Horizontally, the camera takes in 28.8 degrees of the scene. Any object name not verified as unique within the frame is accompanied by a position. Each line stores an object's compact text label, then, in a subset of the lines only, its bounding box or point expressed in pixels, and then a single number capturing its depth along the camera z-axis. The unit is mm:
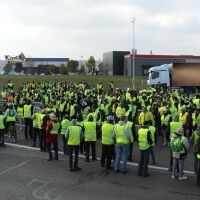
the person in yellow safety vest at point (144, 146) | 11914
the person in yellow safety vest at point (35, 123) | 16047
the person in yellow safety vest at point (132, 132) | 12977
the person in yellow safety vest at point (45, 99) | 23681
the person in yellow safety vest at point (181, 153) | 11398
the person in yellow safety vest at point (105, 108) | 19334
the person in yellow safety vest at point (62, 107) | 20391
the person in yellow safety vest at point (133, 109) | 18367
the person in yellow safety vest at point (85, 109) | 17228
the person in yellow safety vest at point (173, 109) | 18014
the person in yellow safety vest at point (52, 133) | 13891
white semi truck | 40688
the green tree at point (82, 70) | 89612
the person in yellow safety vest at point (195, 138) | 11578
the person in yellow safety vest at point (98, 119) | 16170
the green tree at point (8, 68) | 95375
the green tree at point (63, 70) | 86800
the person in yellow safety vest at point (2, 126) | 16156
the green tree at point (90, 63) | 88688
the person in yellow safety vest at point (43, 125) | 15166
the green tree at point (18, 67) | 96431
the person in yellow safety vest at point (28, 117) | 17812
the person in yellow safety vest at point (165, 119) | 15492
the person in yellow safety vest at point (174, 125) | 13070
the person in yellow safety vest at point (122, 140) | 12297
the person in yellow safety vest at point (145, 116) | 15855
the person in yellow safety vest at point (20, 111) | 18586
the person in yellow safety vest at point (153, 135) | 12156
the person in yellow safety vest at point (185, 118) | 16234
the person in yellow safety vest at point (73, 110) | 19325
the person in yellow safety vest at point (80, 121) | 14158
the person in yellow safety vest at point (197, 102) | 19875
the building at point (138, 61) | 74500
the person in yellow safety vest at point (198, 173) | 11086
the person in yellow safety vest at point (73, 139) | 12695
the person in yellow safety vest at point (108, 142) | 12750
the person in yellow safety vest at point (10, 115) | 17031
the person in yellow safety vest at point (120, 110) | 18078
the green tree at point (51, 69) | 86188
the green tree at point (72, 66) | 88438
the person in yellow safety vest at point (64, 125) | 14414
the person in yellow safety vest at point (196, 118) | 16656
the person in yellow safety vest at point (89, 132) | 13539
